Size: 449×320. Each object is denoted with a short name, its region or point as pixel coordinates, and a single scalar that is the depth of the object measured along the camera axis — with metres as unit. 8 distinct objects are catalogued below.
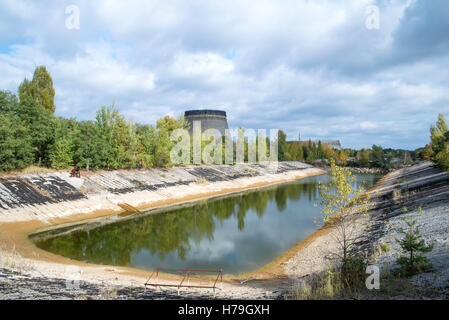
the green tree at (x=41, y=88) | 39.34
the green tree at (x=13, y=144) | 25.17
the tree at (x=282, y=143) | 94.06
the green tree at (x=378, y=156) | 100.39
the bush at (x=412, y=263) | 9.06
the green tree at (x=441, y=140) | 30.39
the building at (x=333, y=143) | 175.82
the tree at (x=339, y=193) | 9.83
